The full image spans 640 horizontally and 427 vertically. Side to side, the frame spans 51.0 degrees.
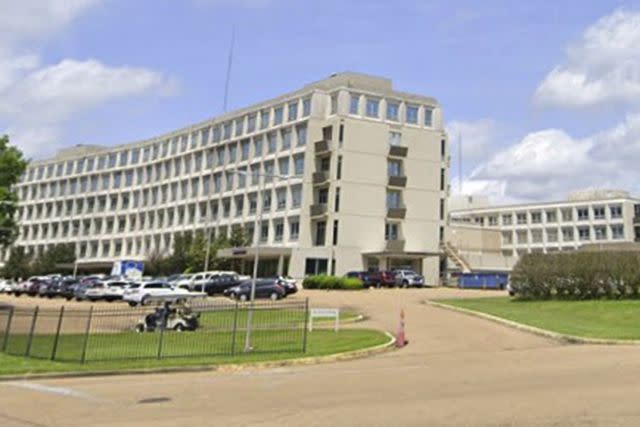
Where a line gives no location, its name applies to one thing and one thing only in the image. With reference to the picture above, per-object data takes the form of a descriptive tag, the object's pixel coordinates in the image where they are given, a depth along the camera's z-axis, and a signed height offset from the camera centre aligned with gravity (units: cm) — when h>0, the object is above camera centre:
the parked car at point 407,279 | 6191 +422
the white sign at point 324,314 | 2594 +27
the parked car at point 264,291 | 4753 +186
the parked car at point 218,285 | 5300 +236
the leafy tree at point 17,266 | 10220 +583
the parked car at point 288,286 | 4909 +242
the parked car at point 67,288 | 5540 +159
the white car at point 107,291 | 5028 +136
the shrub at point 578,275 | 3541 +318
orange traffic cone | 2247 -43
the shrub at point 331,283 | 5629 +324
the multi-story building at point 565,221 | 10806 +1918
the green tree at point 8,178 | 4262 +799
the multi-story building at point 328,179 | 7169 +1622
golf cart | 2672 -31
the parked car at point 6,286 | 7062 +185
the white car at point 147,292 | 4253 +128
